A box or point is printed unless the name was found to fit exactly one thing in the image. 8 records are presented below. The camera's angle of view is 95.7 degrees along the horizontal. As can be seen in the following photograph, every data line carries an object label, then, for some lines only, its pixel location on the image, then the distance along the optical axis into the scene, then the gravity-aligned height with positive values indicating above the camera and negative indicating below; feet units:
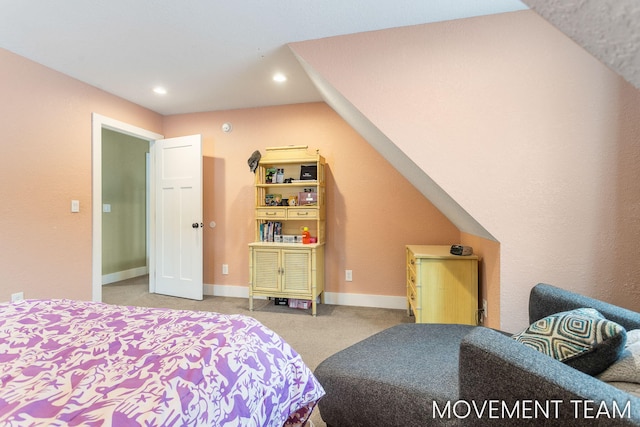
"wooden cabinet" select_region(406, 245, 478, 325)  7.52 -2.08
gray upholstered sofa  2.49 -2.04
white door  11.50 -0.31
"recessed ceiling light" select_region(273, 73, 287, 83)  9.04 +4.21
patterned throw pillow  2.99 -1.46
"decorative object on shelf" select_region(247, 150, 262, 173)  10.78 +1.86
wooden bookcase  9.96 -0.63
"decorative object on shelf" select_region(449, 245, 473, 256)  7.79 -1.10
